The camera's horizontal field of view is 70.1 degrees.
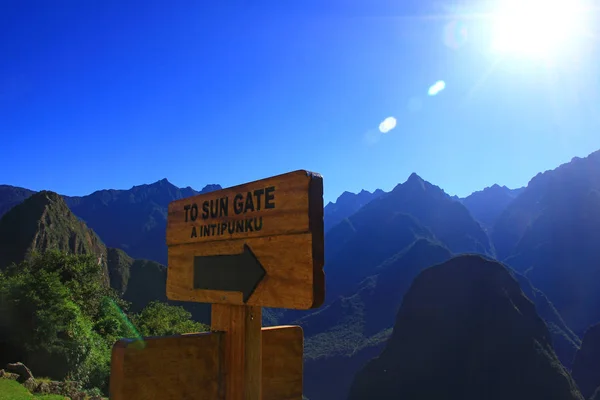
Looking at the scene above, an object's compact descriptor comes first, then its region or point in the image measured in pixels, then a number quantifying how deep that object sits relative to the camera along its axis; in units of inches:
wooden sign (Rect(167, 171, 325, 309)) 84.5
